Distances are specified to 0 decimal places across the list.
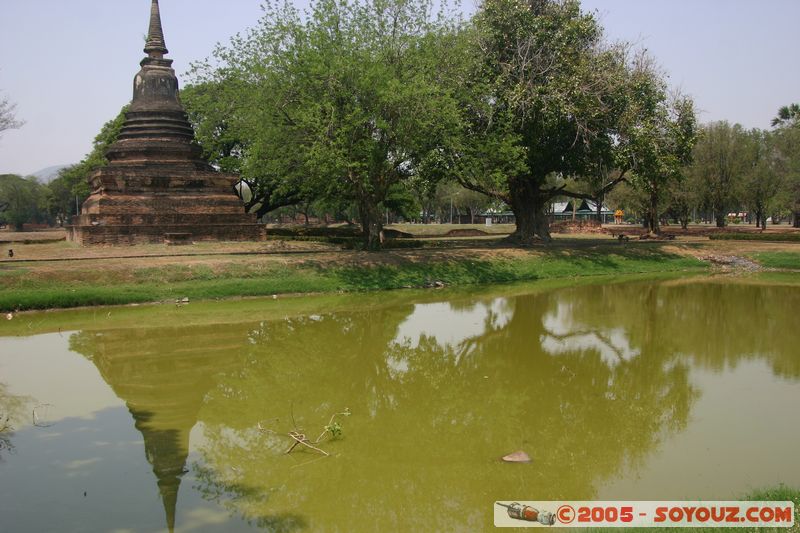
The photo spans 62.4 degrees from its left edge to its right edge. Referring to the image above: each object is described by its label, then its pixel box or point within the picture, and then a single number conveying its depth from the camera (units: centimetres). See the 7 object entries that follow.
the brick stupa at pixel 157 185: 2769
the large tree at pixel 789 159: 4394
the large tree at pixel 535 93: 2811
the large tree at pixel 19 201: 7375
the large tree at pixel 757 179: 4341
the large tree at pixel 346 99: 2353
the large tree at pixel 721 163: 4275
